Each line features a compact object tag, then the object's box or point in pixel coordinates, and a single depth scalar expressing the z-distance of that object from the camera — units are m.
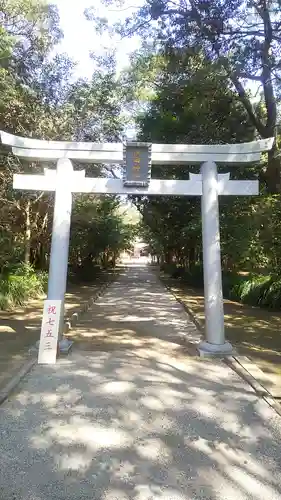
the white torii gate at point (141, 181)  7.13
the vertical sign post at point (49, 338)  6.21
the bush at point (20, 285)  12.13
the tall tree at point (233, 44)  9.38
